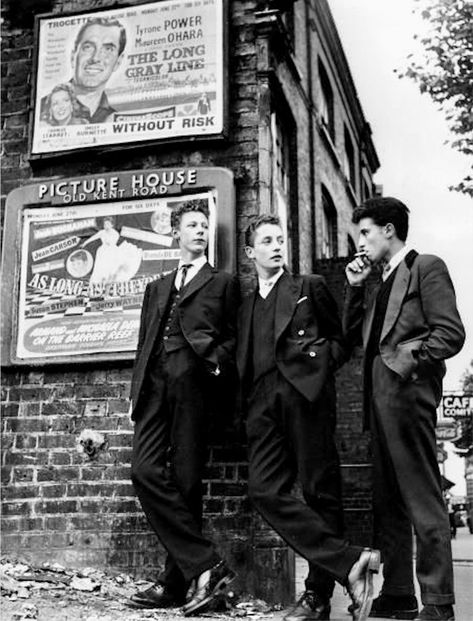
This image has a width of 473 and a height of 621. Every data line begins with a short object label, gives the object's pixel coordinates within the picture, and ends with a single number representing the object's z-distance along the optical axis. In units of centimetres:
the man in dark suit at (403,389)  436
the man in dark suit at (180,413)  475
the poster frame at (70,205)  609
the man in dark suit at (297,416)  438
